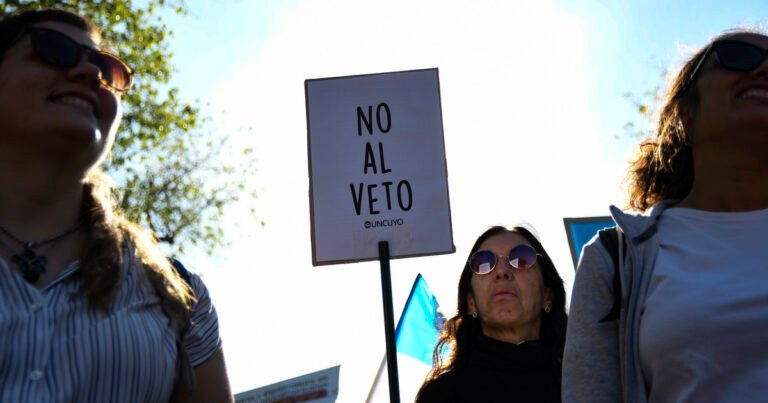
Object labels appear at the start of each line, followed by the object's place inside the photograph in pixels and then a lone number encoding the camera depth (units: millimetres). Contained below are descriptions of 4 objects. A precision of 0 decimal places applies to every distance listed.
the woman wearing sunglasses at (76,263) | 1783
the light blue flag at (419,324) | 5336
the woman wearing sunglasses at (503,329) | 3553
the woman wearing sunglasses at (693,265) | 1907
